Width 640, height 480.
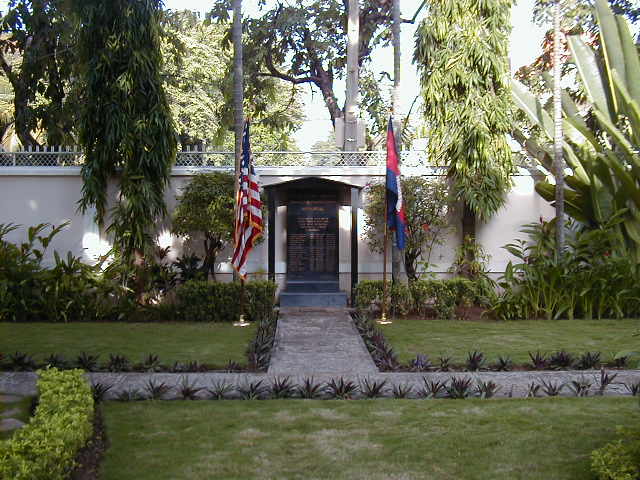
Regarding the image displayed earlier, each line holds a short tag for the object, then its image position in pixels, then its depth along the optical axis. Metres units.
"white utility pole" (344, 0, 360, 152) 18.48
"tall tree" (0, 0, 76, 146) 16.81
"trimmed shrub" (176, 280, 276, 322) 13.05
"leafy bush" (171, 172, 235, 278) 13.95
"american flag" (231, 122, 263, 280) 12.40
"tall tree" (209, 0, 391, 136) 22.12
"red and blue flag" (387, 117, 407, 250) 12.65
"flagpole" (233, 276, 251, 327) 12.65
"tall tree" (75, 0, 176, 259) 13.30
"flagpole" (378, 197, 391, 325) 12.69
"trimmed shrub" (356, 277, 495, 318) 13.44
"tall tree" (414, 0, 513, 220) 14.27
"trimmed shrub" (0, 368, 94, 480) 4.07
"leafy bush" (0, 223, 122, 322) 12.88
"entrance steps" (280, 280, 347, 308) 14.41
